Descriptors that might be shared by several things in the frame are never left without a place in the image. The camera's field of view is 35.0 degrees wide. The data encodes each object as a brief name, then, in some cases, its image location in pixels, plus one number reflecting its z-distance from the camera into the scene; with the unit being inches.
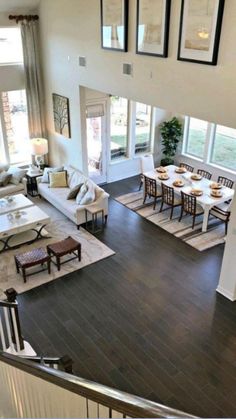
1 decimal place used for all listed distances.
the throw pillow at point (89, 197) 339.6
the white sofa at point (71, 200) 343.6
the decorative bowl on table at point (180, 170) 396.0
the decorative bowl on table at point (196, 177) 377.1
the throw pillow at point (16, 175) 389.4
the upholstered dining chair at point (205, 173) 403.9
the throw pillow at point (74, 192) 357.1
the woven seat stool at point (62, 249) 285.7
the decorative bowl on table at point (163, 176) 381.4
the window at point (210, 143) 403.2
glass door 400.2
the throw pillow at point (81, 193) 346.9
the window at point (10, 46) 381.1
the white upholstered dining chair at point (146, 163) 408.8
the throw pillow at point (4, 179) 381.4
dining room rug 328.8
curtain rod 368.5
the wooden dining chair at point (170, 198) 359.6
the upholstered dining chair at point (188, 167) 415.8
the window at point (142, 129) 437.5
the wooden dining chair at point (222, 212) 342.6
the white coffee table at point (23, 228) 309.3
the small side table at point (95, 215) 339.3
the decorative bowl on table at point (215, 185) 357.4
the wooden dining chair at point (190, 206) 339.9
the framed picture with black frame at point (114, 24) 268.8
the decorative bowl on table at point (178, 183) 365.4
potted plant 437.7
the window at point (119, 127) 411.5
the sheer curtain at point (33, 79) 385.1
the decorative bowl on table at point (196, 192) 347.4
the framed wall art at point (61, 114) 387.5
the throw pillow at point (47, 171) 392.5
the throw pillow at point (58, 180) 385.7
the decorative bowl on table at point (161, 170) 396.5
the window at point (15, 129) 405.7
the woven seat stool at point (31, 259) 273.6
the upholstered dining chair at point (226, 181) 384.8
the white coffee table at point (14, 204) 338.9
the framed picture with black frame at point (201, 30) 203.0
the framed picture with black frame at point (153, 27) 233.8
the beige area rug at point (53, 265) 278.6
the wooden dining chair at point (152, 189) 375.9
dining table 337.6
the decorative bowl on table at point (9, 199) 350.3
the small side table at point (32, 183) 411.1
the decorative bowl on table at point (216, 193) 343.6
